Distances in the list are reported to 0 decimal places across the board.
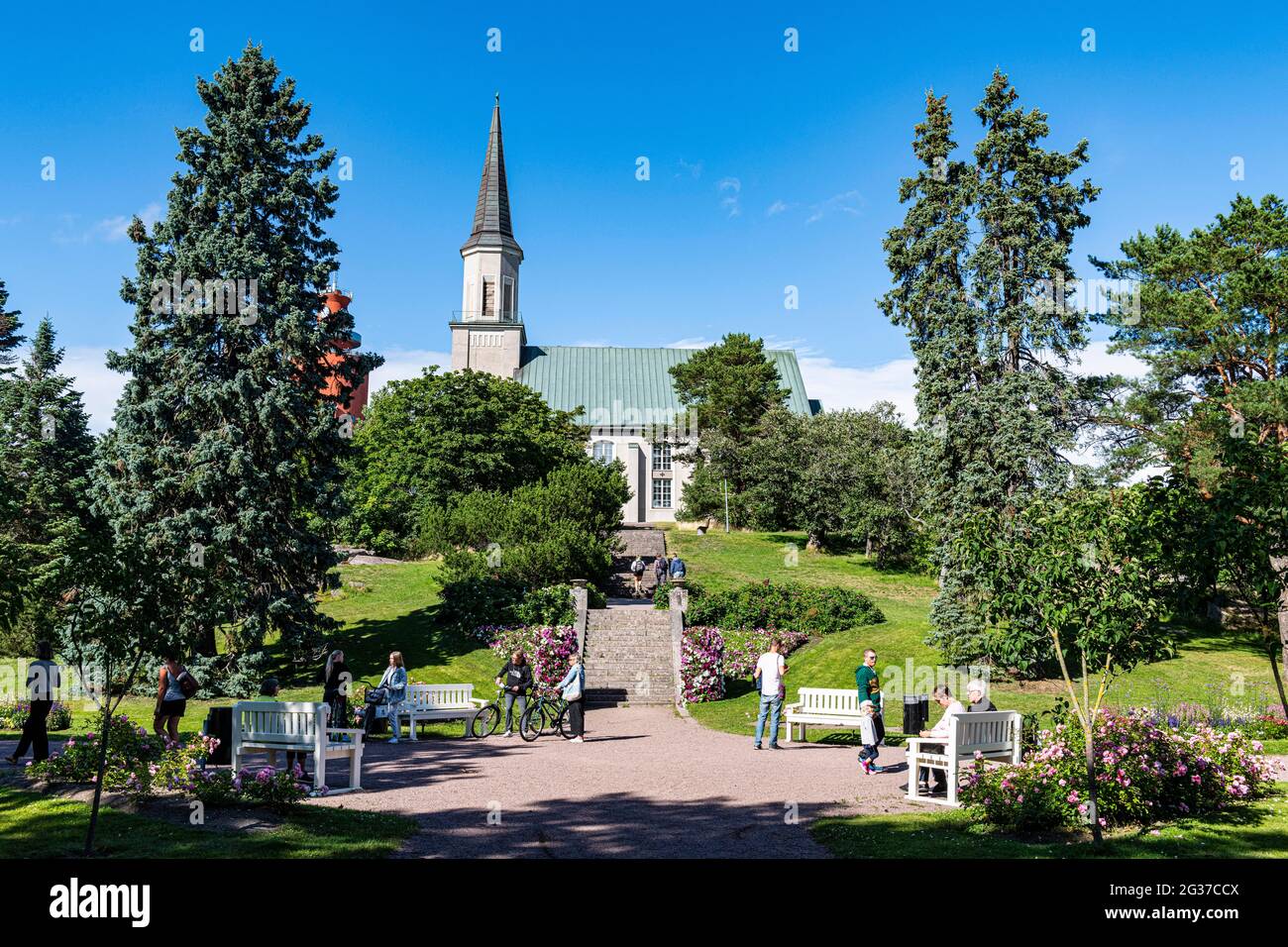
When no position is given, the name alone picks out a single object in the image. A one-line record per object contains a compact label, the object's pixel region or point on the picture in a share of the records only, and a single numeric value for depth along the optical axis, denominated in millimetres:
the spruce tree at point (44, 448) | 34750
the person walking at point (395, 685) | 16933
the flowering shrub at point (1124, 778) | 9477
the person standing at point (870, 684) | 14094
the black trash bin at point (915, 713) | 16875
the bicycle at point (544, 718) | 17125
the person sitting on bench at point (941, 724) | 12016
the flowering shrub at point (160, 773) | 9914
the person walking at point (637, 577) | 36188
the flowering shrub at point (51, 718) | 17000
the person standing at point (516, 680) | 17359
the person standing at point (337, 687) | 15188
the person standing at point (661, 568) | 35156
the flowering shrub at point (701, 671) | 22891
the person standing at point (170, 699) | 13102
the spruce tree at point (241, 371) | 22281
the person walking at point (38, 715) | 12523
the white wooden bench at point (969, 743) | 11414
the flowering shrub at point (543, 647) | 24219
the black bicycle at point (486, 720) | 17594
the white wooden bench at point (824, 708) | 16656
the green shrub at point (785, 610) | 27609
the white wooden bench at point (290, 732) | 11266
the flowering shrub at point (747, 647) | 25109
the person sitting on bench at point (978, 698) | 12492
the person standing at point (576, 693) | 17109
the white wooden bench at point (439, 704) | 17266
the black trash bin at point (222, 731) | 12289
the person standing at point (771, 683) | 15891
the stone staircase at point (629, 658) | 23230
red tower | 24453
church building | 72250
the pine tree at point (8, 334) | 39188
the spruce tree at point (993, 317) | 24125
